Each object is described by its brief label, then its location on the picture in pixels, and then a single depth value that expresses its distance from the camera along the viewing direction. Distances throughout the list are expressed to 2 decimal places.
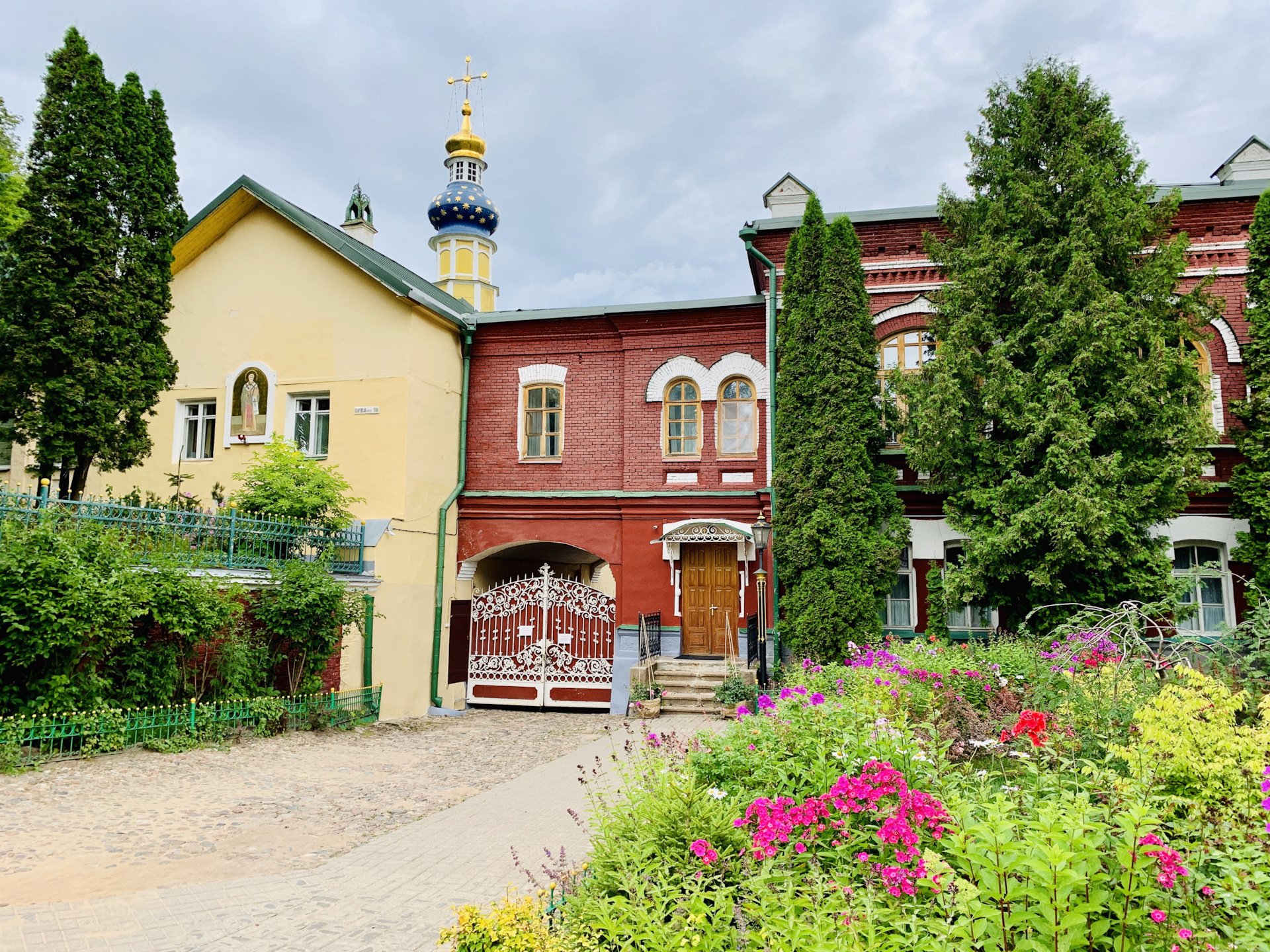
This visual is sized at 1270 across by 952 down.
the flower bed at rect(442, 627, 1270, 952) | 2.65
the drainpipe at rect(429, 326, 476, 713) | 14.46
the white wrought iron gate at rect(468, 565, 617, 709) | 14.49
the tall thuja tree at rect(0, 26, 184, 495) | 11.18
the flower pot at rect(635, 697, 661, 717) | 12.47
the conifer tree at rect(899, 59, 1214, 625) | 10.56
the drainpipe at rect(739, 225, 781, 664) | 13.86
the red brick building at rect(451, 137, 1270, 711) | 12.74
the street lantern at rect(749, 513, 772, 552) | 12.69
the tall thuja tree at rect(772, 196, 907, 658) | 11.92
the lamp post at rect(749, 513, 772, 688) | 12.42
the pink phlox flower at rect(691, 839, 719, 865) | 3.59
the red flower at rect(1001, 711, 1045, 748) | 4.27
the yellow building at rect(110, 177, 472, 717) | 13.81
